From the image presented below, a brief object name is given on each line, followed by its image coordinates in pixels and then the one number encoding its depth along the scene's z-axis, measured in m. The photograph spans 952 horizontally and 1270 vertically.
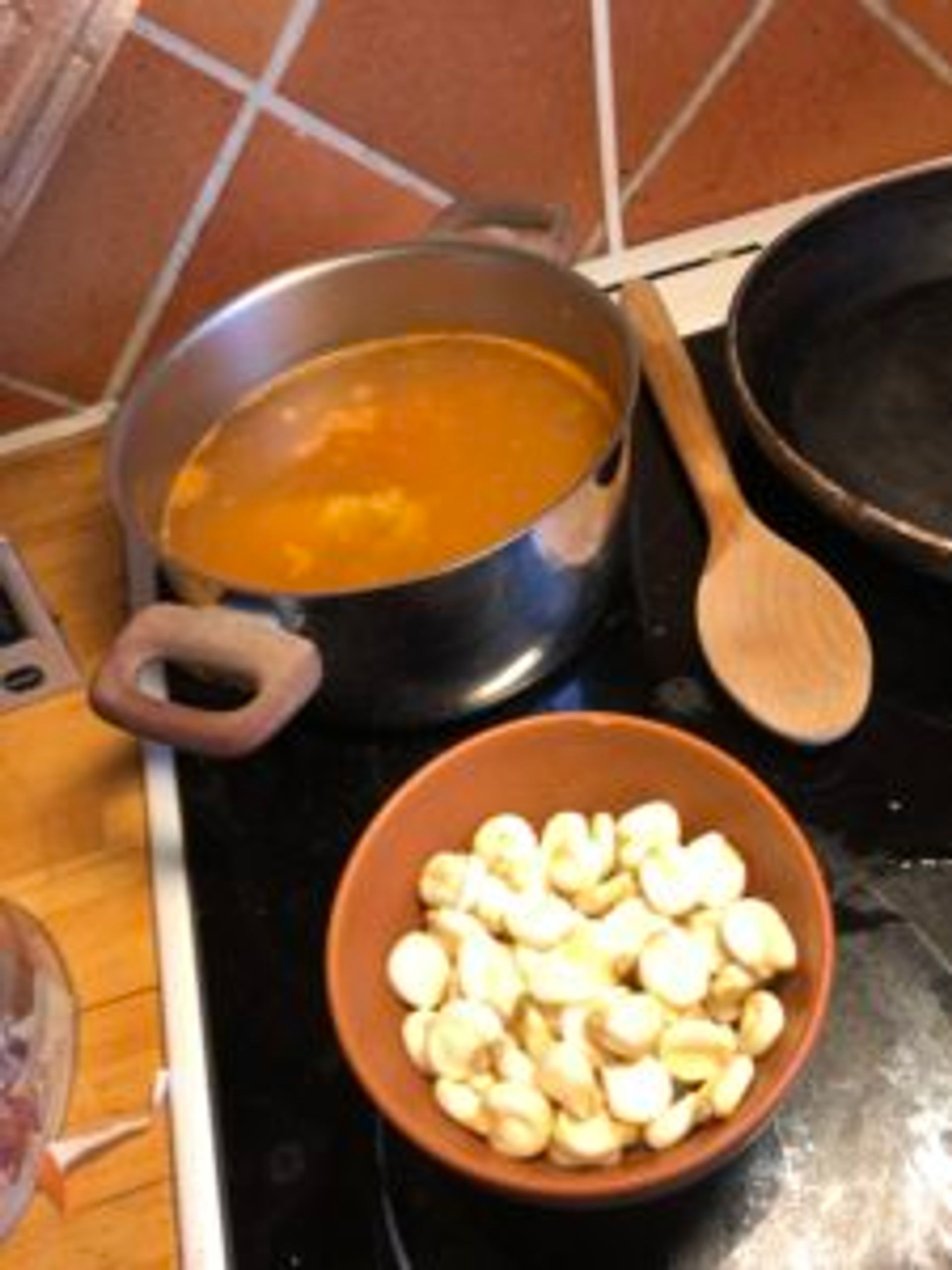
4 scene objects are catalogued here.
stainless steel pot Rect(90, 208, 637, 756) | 0.50
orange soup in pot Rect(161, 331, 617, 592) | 0.58
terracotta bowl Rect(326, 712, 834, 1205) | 0.42
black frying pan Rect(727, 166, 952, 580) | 0.61
